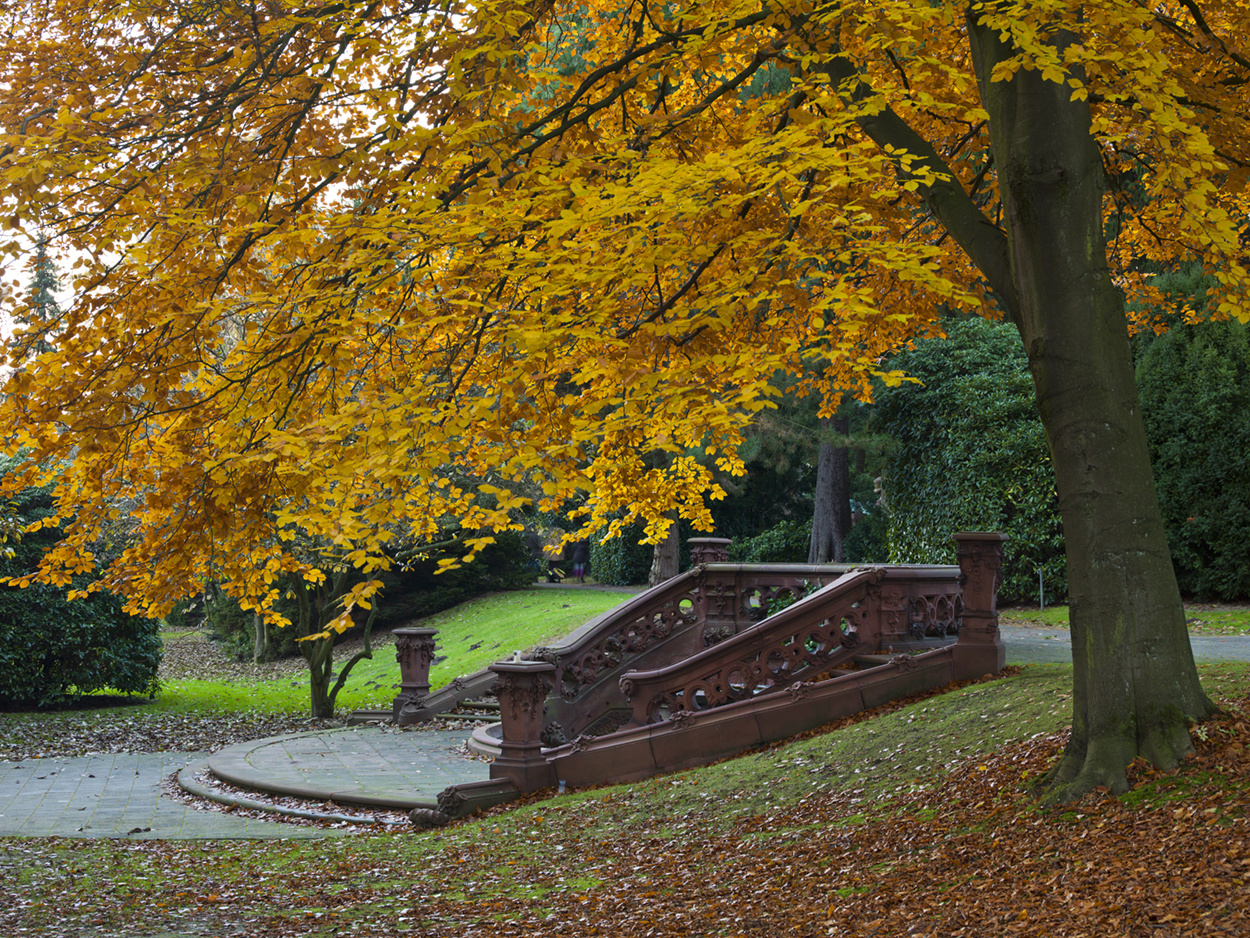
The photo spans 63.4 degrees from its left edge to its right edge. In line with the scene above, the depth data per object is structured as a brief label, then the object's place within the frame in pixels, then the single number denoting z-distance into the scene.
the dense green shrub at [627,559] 34.28
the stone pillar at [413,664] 15.91
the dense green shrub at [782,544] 29.47
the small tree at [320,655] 16.45
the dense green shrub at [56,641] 17.14
